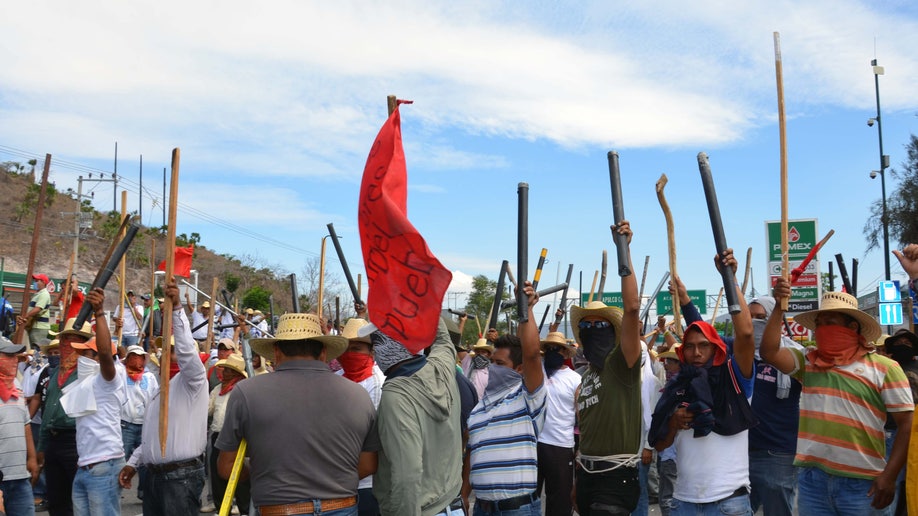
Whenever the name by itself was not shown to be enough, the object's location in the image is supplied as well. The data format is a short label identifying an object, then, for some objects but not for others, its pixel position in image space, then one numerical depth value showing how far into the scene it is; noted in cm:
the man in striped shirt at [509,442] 574
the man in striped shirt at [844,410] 521
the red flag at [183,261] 984
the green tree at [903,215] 3027
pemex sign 1678
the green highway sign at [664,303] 3684
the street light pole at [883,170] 2901
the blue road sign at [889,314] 1810
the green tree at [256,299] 3981
